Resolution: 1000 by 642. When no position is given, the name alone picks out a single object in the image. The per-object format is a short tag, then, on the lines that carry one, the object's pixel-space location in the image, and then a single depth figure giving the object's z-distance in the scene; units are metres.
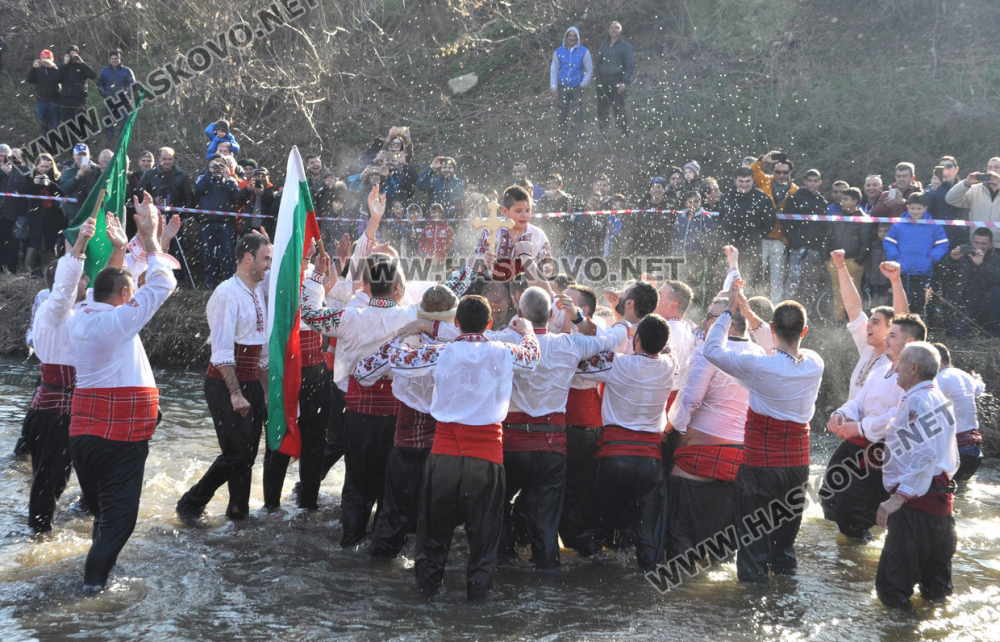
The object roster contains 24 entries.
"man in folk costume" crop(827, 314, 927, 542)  5.93
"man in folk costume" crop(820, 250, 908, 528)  6.48
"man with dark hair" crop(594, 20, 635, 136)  16.33
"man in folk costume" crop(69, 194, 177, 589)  5.00
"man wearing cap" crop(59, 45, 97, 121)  16.39
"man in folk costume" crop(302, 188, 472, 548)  5.94
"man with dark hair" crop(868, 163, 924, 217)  11.01
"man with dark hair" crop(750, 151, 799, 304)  11.62
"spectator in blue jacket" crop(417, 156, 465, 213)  13.32
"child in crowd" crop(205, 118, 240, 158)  14.34
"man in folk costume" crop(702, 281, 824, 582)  5.41
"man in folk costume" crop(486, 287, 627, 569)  5.49
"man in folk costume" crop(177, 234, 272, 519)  6.09
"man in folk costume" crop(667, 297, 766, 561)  5.86
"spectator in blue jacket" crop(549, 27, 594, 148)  16.47
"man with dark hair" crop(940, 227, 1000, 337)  10.01
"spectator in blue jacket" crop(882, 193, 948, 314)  10.45
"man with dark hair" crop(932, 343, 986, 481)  6.21
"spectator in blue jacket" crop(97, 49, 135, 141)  16.17
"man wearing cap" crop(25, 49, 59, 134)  16.34
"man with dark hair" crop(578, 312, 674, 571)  5.65
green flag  5.95
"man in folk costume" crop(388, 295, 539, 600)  5.02
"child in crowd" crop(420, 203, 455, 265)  12.96
